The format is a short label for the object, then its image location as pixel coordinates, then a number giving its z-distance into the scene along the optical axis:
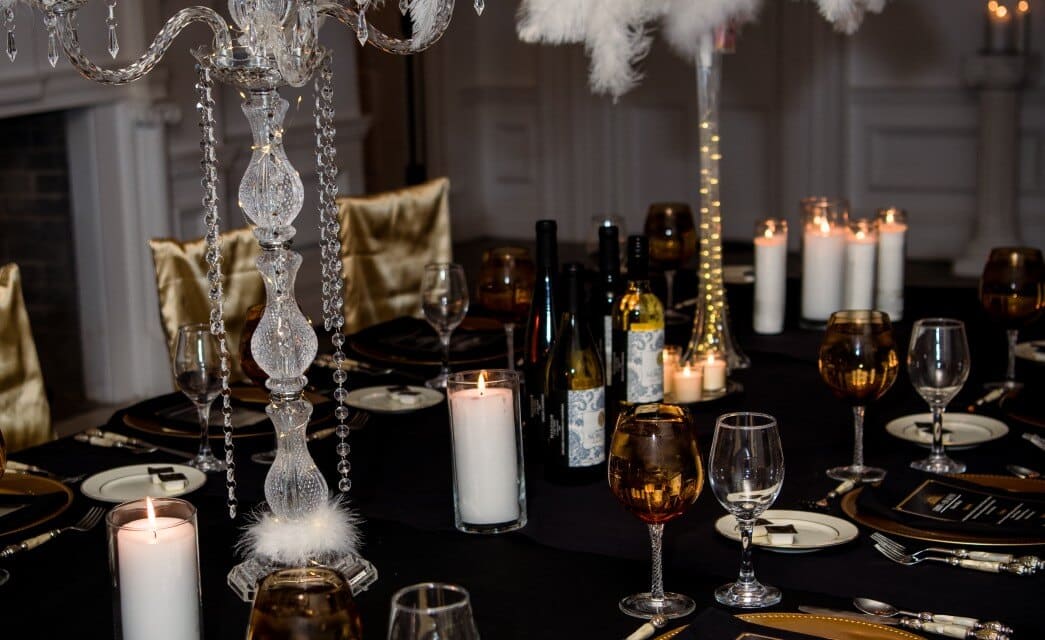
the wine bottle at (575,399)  1.54
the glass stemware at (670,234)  2.38
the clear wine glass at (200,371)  1.69
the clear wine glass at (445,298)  2.07
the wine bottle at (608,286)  1.75
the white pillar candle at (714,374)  1.91
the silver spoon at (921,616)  1.14
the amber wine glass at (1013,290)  1.94
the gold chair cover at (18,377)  2.06
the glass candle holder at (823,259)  2.39
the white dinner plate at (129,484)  1.54
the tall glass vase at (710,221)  1.93
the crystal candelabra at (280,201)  1.19
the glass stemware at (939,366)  1.58
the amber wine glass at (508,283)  2.06
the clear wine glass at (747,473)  1.19
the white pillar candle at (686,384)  1.88
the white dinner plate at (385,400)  1.89
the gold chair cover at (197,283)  2.33
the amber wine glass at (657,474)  1.18
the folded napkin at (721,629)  1.11
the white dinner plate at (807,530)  1.33
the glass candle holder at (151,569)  1.06
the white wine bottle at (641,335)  1.72
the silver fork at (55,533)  1.36
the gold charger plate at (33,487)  1.51
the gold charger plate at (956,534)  1.34
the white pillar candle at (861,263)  2.35
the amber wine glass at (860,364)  1.56
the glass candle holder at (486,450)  1.40
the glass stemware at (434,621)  0.80
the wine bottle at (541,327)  1.63
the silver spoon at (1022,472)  1.56
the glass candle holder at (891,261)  2.43
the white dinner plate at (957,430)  1.68
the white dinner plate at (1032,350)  2.10
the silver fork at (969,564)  1.27
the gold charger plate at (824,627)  1.13
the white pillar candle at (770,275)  2.34
